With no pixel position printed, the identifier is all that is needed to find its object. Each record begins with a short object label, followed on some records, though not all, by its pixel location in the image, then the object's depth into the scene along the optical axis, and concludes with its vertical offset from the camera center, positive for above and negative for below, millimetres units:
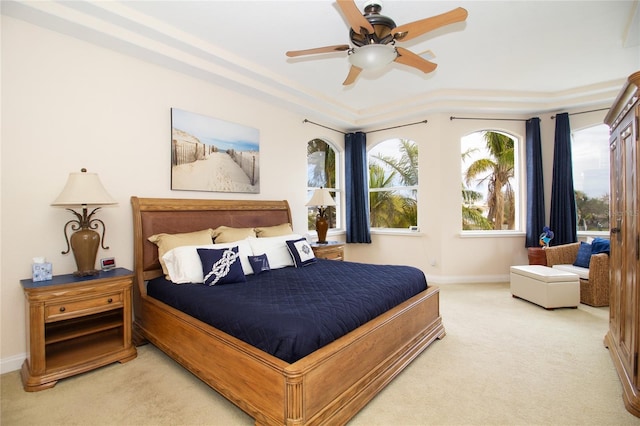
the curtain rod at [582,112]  4563 +1515
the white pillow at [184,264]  2635 -439
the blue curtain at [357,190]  5625 +428
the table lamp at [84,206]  2338 +82
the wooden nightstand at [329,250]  4340 -543
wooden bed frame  1529 -888
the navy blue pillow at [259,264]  2992 -493
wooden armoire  1864 -211
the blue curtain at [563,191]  4660 +298
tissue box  2277 -417
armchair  3729 -870
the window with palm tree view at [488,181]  5324 +531
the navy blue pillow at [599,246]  3915 -466
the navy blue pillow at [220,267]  2588 -458
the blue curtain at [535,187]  4855 +373
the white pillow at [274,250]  3207 -385
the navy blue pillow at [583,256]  4070 -613
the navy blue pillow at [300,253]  3346 -439
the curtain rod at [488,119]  5020 +1543
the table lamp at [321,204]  4617 +137
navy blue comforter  1663 -604
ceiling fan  2006 +1285
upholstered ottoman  3635 -945
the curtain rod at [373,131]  4951 +1530
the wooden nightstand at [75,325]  2111 -882
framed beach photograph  3350 +717
